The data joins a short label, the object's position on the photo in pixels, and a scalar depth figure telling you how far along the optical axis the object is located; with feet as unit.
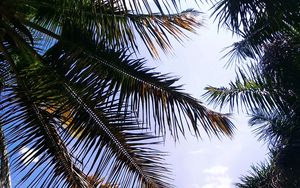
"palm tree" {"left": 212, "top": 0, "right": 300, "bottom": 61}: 16.88
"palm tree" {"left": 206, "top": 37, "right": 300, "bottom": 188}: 27.94
